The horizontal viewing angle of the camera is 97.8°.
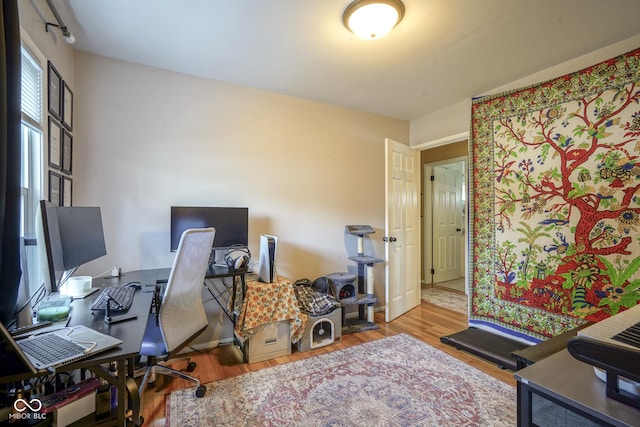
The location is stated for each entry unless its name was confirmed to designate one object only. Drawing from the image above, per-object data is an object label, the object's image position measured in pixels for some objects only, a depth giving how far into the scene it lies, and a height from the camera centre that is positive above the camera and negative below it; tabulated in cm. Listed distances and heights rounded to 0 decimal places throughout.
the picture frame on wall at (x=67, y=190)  198 +19
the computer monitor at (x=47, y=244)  118 -12
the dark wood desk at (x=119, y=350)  94 -49
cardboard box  234 -110
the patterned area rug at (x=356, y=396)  169 -123
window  157 +39
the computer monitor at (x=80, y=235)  149 -11
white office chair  159 -55
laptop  87 -47
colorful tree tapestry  205 +11
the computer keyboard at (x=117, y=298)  141 -46
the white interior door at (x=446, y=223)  495 -15
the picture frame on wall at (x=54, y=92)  175 +81
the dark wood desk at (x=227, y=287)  223 -66
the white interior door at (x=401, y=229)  318 -18
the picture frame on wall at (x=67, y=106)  196 +81
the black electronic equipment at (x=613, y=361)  67 -38
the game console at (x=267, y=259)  240 -39
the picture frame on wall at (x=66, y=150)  198 +48
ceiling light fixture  166 +124
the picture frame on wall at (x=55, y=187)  179 +19
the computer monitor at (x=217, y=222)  237 -6
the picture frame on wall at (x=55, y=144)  180 +48
